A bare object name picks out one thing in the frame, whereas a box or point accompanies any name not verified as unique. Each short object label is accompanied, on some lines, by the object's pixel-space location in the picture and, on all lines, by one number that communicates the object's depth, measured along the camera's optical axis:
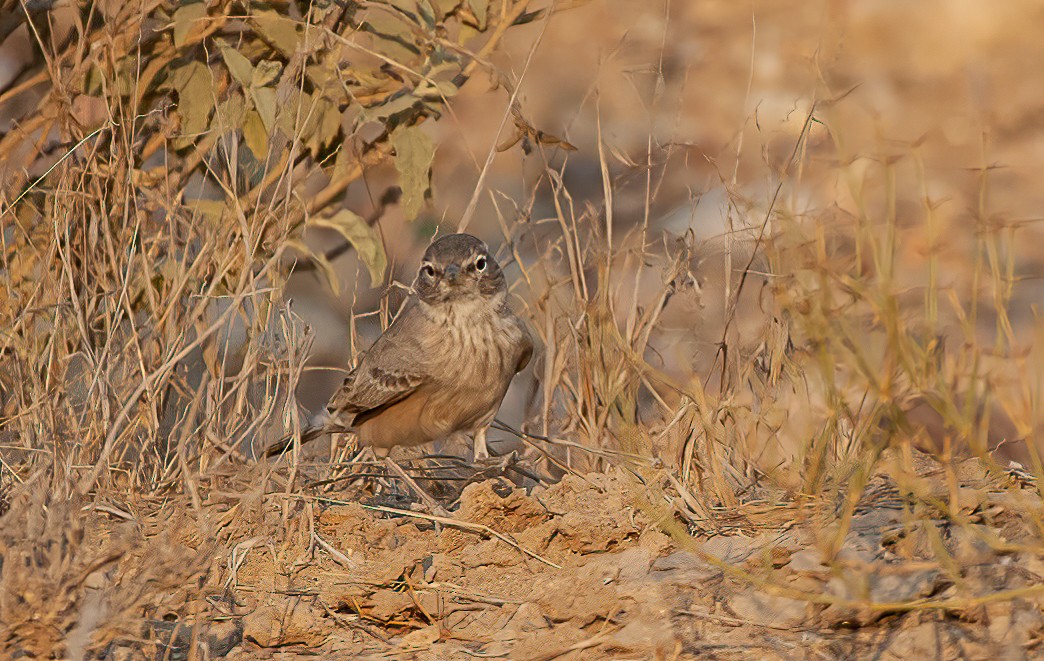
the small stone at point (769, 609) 6.36
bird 9.99
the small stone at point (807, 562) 6.66
